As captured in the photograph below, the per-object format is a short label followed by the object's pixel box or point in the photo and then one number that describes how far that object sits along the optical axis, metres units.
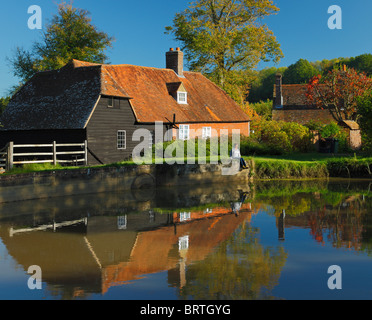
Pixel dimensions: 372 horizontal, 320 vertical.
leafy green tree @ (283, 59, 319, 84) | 100.88
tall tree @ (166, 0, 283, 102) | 46.78
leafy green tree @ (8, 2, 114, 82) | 46.47
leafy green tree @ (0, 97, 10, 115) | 46.49
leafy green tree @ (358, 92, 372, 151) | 32.73
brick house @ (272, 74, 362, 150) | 58.20
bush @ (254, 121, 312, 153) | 38.09
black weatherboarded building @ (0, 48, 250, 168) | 28.64
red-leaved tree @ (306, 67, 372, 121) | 45.09
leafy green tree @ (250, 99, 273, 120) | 63.91
